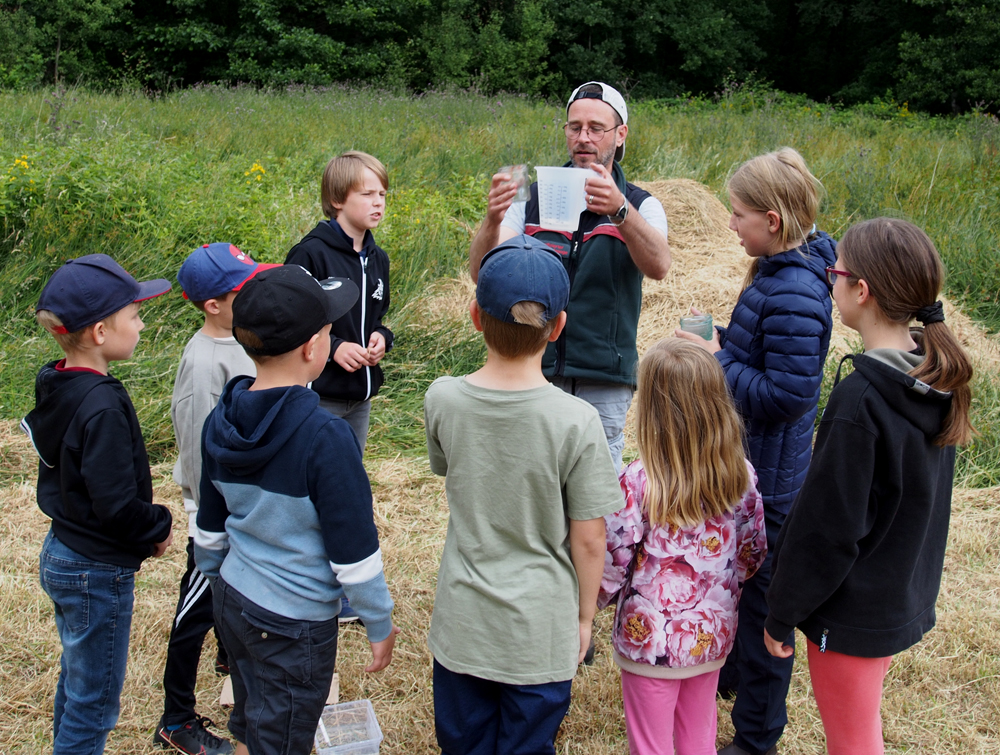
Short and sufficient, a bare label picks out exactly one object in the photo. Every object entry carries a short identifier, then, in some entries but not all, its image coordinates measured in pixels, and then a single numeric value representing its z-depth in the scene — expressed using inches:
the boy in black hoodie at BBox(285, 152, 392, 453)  115.1
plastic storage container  96.0
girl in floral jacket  80.2
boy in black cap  71.3
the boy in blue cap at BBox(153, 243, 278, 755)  94.6
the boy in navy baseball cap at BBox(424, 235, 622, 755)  70.9
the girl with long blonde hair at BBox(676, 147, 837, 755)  92.0
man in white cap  110.4
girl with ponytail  70.8
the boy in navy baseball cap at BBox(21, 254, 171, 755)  79.3
